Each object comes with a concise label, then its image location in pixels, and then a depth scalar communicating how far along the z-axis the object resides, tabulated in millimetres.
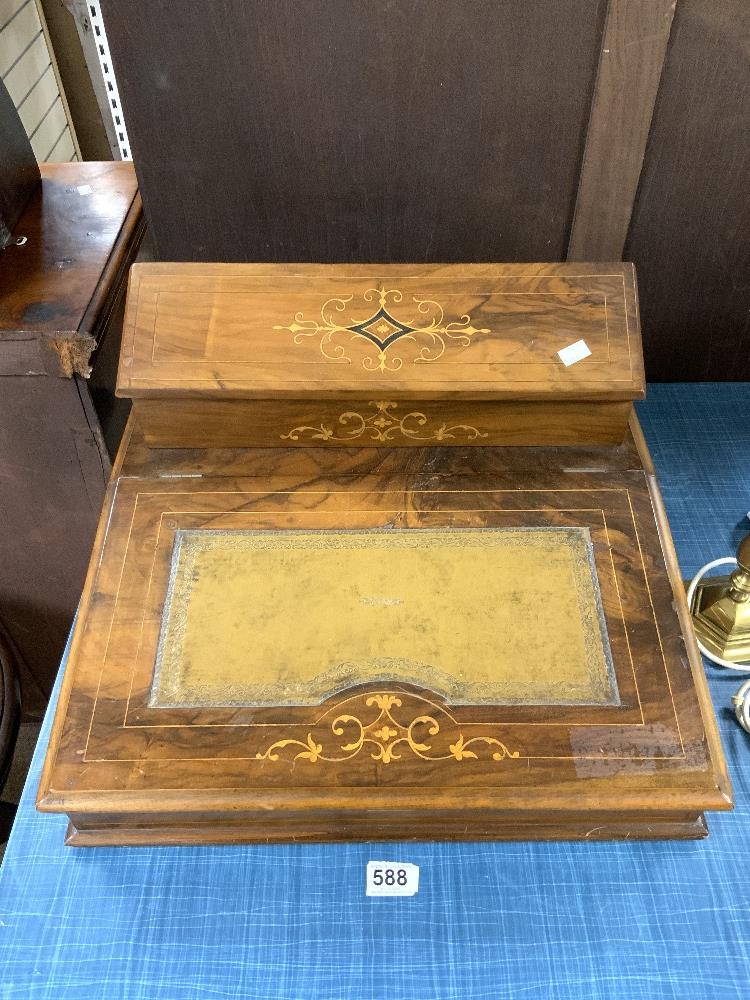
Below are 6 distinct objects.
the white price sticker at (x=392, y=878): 1055
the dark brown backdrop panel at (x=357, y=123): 1330
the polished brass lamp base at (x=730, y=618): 1251
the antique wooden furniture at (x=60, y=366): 1288
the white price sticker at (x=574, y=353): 1206
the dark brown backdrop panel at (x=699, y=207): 1343
